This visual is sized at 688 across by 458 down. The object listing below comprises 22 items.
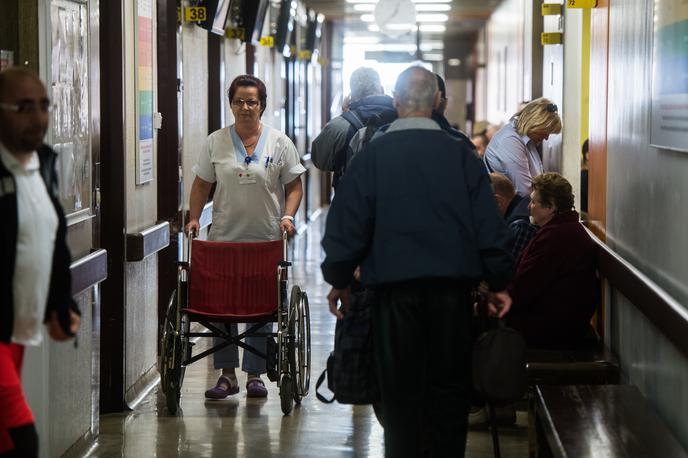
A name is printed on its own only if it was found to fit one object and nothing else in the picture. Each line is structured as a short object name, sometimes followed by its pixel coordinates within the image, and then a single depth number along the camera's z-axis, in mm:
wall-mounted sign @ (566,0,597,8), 11567
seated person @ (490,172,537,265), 10220
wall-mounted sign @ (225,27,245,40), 16625
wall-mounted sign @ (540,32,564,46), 15503
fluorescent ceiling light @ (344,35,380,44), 43772
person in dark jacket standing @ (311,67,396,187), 10383
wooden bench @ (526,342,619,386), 8723
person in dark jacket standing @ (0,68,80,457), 5145
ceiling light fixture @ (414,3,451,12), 31006
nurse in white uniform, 10475
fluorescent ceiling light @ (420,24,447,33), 38297
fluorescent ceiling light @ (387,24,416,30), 26796
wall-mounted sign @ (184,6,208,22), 13617
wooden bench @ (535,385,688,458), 6560
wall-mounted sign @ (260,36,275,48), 19035
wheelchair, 9865
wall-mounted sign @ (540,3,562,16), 15617
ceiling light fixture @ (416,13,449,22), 34354
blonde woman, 11815
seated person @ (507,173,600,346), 9482
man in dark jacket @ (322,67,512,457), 6943
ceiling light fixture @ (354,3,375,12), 31290
